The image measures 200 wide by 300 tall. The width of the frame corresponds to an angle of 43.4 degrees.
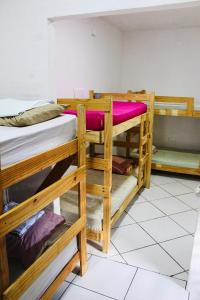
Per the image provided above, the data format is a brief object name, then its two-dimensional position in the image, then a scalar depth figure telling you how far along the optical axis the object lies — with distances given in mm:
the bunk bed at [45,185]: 896
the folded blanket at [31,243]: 1218
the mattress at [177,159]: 3074
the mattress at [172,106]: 2940
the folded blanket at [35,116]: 1122
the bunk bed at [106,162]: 1556
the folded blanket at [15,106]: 1221
